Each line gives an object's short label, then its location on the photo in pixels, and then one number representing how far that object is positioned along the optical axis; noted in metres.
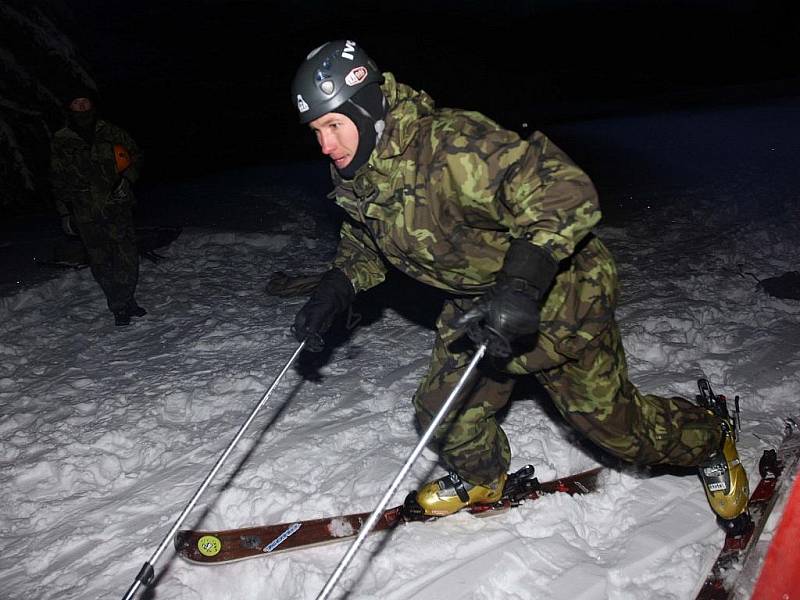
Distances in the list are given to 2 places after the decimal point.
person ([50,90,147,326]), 6.14
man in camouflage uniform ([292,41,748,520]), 2.35
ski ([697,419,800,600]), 2.85
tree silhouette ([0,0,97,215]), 11.38
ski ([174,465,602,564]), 3.24
